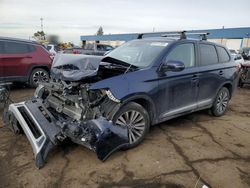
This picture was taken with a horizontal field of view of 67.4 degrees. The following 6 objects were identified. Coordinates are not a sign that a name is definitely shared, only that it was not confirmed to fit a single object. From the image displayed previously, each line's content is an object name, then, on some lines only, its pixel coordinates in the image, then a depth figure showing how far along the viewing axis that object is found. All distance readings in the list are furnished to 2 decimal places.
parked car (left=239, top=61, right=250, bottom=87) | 7.86
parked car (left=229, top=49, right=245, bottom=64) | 11.33
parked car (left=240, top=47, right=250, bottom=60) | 13.63
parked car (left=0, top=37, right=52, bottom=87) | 6.14
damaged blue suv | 2.61
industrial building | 23.14
